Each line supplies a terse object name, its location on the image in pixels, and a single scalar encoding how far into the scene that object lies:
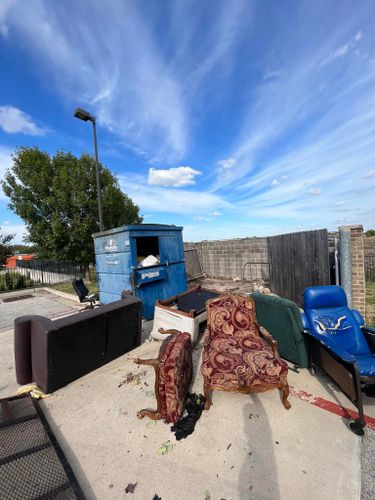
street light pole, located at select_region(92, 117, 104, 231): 7.63
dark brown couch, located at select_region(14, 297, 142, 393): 3.04
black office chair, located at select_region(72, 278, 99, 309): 6.37
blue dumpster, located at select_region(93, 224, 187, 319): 5.49
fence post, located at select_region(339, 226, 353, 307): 4.81
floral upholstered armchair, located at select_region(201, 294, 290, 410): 2.52
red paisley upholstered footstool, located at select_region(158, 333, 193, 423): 2.38
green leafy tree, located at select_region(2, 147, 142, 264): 10.98
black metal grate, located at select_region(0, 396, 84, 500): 1.79
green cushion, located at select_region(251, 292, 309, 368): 3.16
